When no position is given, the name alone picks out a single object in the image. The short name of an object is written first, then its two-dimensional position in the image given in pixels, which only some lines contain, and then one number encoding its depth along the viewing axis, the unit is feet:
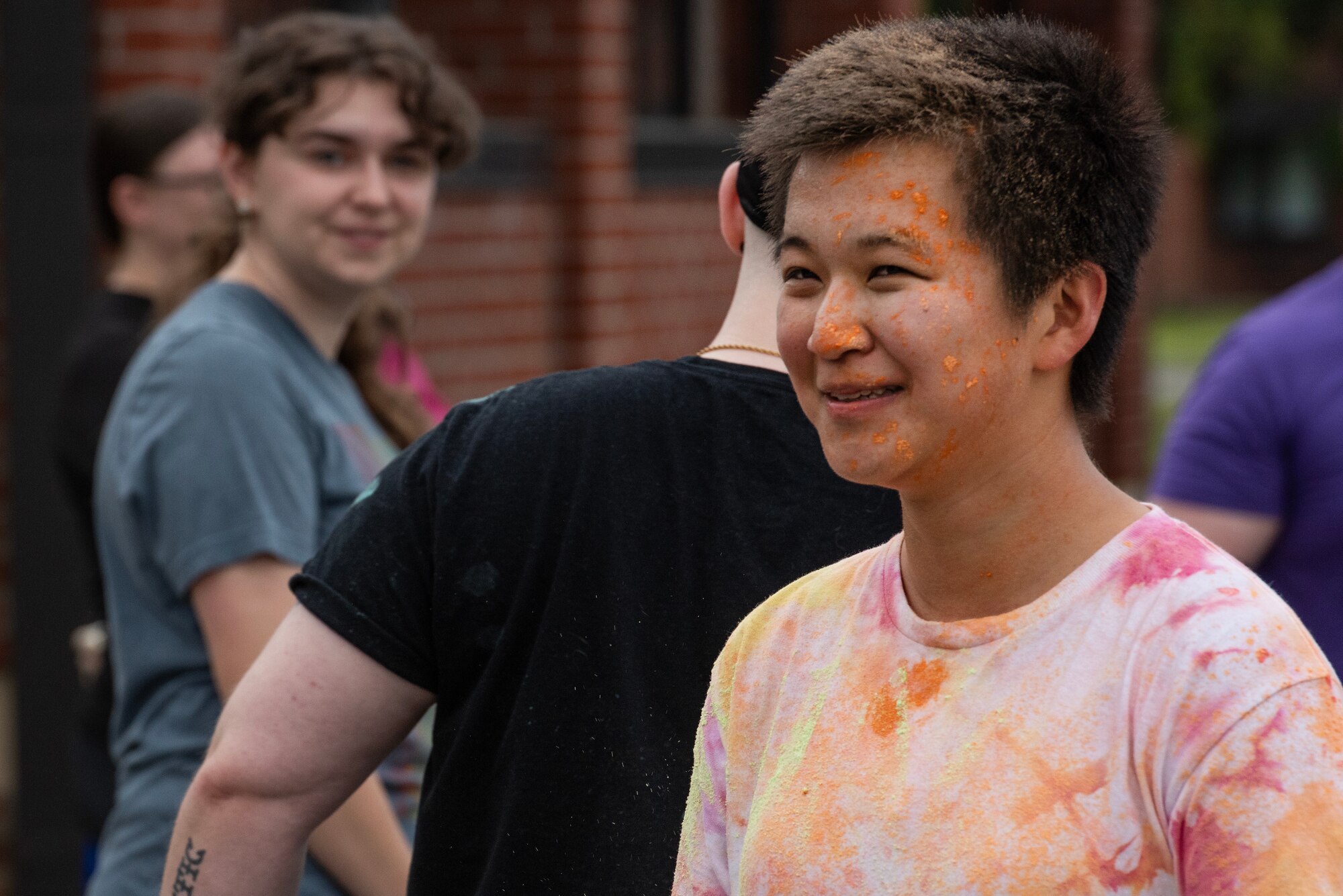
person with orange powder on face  8.04
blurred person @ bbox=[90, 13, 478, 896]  16.46
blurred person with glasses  23.70
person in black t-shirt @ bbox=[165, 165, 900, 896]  12.12
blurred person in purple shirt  21.15
